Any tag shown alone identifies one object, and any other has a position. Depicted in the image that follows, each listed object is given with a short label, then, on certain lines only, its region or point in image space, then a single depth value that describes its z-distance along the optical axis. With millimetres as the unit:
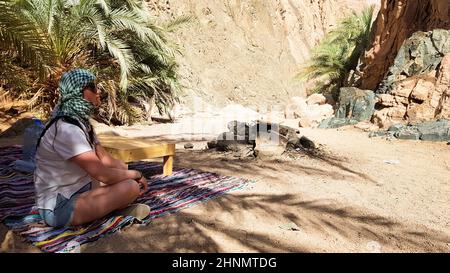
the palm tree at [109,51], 8047
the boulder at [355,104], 11068
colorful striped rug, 2273
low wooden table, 3438
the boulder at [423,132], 7534
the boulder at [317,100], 16445
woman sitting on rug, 2143
